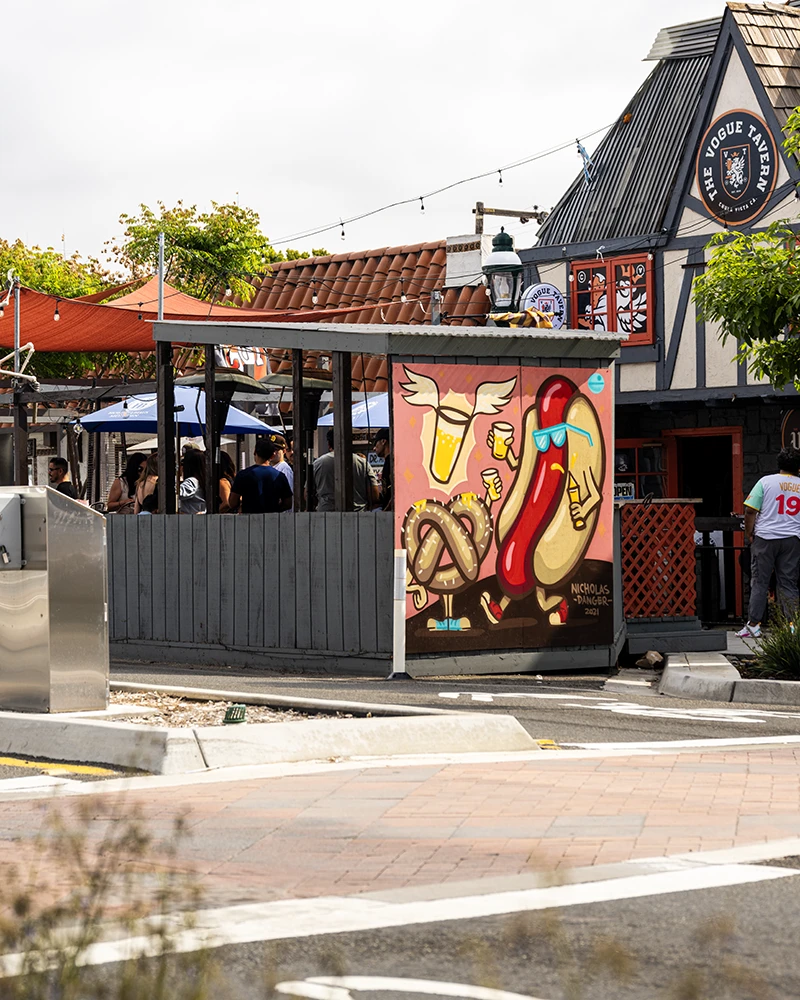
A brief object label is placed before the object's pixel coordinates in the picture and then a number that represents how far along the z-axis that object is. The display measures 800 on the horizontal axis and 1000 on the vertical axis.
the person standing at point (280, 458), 15.59
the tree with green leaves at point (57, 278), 32.75
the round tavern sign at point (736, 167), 22.33
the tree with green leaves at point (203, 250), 32.91
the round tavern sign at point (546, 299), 24.56
